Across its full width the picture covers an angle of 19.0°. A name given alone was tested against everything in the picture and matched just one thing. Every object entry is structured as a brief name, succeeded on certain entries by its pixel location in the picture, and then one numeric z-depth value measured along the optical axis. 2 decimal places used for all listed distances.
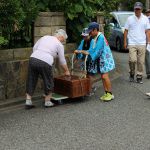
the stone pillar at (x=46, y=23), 10.04
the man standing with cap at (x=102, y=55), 9.07
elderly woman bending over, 8.37
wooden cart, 8.84
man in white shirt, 11.15
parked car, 18.42
